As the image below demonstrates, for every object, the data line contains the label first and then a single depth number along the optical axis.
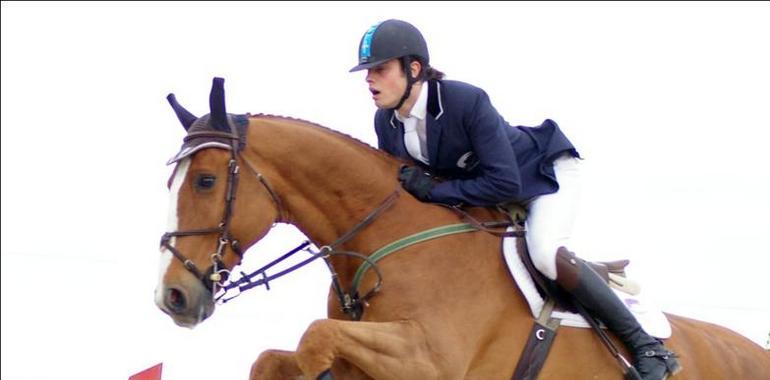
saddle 8.07
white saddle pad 8.27
